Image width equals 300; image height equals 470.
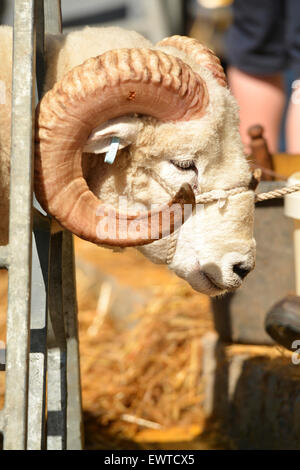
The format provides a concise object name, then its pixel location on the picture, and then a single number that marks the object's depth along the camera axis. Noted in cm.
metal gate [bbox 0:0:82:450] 353
